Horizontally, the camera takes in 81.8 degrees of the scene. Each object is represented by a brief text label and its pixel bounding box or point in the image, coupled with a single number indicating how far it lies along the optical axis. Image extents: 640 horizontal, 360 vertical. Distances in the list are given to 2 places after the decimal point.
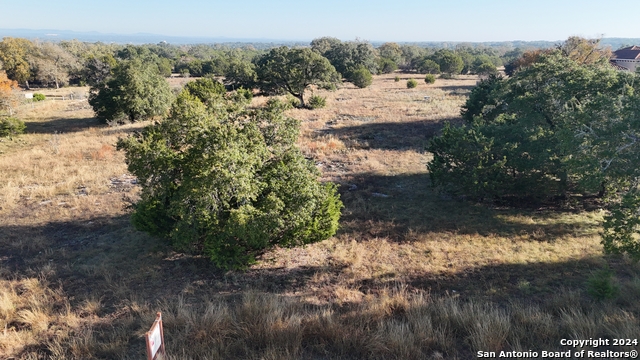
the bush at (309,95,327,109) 33.72
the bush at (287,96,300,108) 34.53
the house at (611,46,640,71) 53.01
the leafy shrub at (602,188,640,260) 7.80
